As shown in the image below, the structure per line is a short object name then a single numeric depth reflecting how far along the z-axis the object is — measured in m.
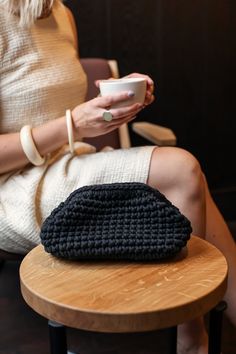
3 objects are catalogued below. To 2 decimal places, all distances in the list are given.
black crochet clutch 0.80
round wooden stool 0.68
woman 1.03
